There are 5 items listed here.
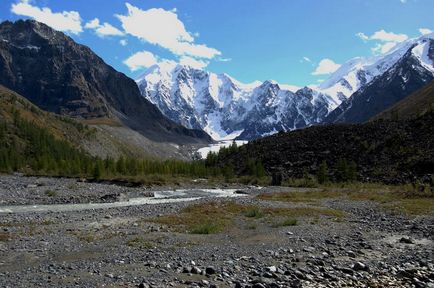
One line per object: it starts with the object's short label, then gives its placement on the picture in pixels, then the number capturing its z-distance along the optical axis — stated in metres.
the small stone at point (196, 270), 21.82
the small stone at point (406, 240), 32.28
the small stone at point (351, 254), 27.18
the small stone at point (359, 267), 23.98
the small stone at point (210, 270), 21.76
